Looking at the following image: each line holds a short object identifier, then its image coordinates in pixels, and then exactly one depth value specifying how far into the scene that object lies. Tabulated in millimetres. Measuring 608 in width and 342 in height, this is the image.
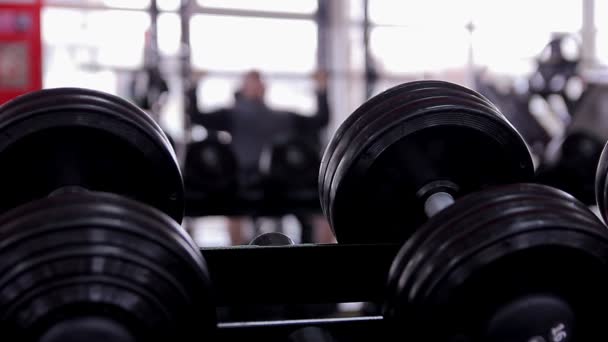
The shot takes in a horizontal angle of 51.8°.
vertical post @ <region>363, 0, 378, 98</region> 5207
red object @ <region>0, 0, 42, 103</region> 3537
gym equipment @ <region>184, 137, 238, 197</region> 2947
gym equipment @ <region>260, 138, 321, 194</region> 3102
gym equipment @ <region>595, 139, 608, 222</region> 891
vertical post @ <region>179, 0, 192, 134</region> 4416
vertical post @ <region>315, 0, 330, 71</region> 6062
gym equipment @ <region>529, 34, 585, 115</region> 4664
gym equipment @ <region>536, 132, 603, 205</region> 2807
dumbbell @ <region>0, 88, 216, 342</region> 503
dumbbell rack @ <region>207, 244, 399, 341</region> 828
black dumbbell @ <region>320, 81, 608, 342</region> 579
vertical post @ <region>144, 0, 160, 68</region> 4324
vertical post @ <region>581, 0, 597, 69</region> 6496
